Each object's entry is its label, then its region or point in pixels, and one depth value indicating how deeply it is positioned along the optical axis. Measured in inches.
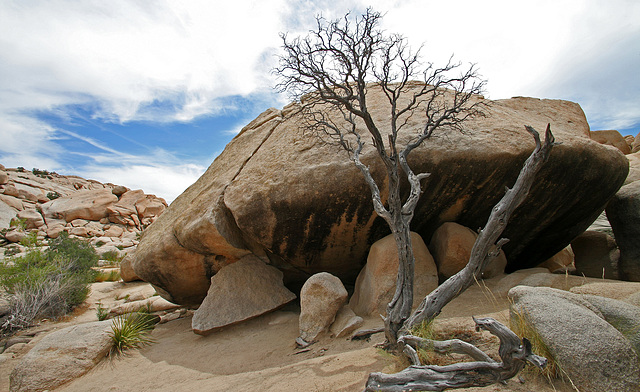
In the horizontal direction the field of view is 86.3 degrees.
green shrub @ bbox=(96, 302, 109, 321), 353.1
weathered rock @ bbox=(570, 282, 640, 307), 150.7
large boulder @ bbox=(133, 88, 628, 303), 237.5
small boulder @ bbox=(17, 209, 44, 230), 1030.4
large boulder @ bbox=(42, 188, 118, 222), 1103.6
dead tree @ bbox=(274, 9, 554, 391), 168.6
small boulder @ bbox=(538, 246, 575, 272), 361.4
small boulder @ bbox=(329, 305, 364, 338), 216.2
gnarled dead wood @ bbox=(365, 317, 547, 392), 102.7
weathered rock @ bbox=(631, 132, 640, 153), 635.4
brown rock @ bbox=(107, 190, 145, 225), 1144.8
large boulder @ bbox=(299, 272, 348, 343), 227.3
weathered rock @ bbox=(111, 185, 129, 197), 1325.0
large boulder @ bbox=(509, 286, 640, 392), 99.3
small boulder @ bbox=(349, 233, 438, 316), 232.1
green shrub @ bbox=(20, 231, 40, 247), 476.0
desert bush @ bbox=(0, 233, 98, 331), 352.2
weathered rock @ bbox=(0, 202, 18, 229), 963.5
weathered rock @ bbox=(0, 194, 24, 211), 1094.4
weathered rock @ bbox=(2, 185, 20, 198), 1184.2
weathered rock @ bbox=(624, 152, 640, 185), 354.9
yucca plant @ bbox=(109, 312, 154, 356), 256.5
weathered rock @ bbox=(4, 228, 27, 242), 879.1
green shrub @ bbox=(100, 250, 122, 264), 750.7
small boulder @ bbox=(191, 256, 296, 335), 269.3
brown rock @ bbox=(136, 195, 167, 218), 1254.9
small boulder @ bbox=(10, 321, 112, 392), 211.2
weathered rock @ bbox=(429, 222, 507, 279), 251.6
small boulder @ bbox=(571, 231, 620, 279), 310.0
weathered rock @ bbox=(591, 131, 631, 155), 585.6
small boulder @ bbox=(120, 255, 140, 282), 557.0
